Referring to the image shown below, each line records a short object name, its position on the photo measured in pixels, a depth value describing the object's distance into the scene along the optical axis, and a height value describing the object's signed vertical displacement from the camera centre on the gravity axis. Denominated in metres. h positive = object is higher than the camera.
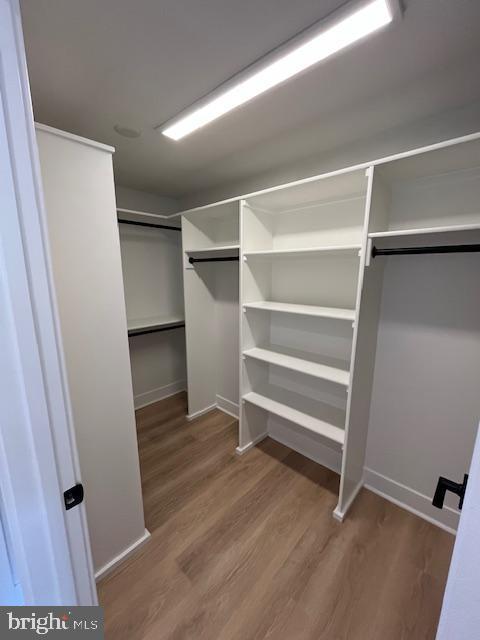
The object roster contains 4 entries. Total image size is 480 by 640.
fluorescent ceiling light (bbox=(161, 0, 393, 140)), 0.86 +0.84
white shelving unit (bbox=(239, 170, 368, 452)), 1.79 -0.25
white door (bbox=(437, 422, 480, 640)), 0.44 -0.53
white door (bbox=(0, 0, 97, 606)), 0.53 -0.26
